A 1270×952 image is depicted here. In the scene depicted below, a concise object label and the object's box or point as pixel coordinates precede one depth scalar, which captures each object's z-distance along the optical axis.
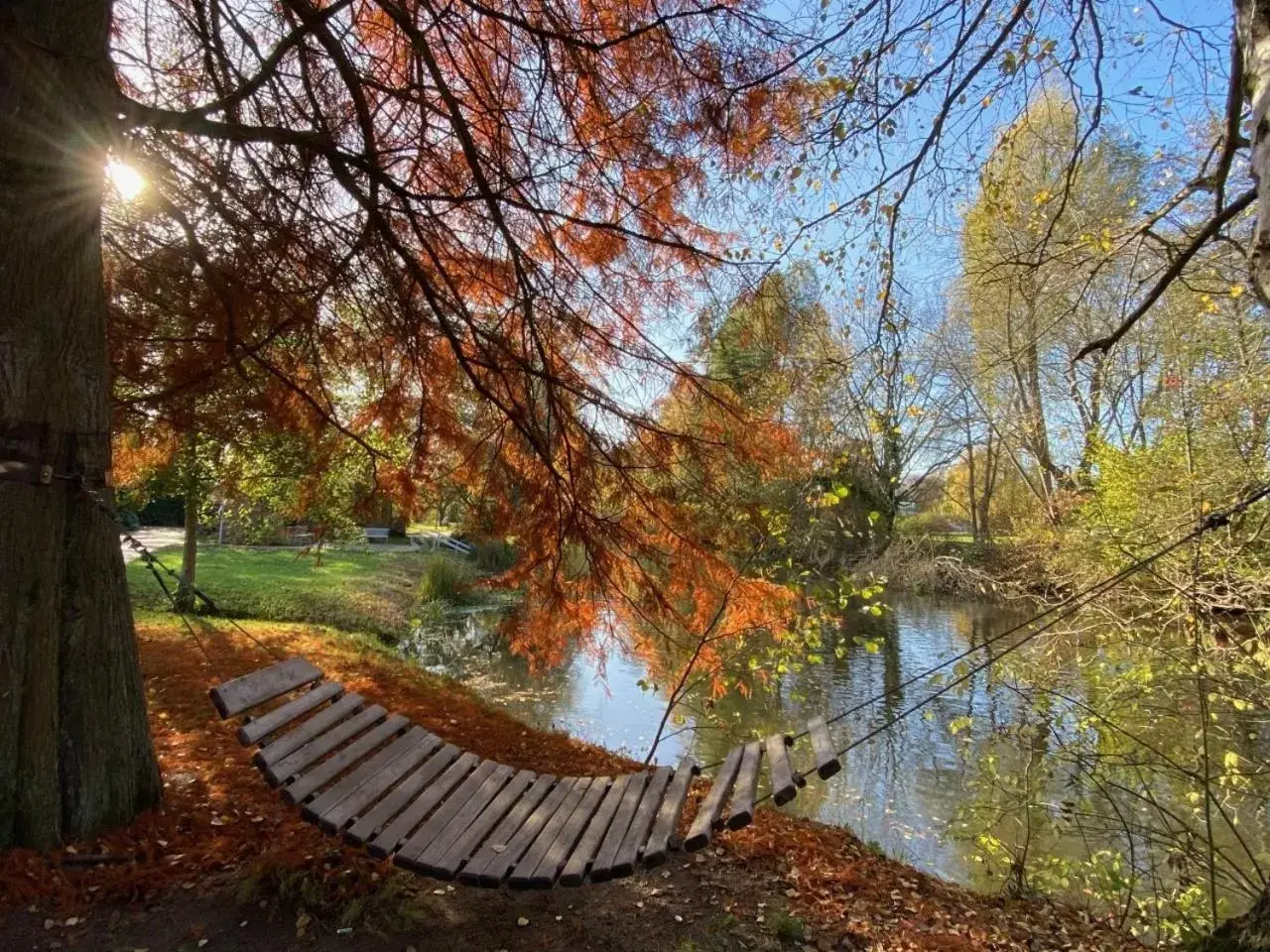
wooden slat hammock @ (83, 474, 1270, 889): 2.21
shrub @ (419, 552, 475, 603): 13.53
